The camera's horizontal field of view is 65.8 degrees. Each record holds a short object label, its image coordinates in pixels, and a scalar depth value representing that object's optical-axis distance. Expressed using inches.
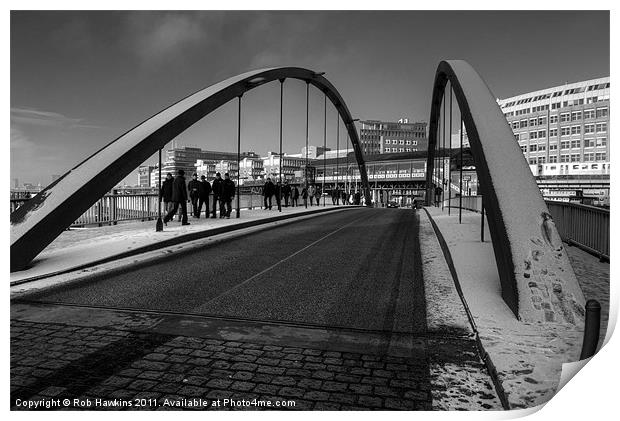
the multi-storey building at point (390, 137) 6151.6
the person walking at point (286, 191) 1190.2
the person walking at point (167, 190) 626.9
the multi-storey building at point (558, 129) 2498.8
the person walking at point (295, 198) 1314.0
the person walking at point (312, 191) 1574.8
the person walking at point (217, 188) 733.9
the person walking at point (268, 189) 984.3
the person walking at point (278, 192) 963.0
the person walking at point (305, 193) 1319.4
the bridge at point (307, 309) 133.2
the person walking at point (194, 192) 703.1
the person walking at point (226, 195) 724.0
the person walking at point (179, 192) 609.3
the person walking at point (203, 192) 711.1
